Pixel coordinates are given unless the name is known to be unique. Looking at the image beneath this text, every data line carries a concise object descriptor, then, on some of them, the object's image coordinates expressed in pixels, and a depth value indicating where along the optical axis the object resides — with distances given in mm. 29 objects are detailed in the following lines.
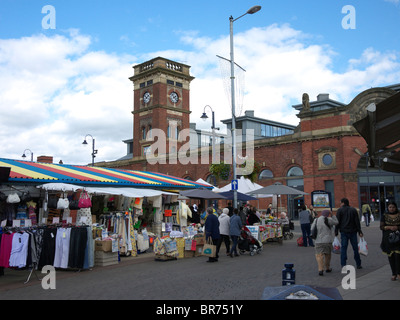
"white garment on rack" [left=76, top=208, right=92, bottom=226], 14070
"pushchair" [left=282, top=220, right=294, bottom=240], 19766
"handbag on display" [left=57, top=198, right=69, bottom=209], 13023
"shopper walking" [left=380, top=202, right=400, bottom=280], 8094
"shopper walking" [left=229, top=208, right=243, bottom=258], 13281
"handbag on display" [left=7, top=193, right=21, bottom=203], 12664
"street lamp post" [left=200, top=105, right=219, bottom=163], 26984
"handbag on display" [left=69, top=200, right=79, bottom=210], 13863
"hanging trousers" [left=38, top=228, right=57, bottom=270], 10367
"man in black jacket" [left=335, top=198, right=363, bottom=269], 9680
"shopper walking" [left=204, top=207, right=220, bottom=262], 12586
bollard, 5270
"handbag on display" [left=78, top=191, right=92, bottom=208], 13430
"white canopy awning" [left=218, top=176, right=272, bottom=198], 20897
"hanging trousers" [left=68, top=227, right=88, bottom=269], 10625
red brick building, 29578
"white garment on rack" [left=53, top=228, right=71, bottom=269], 10562
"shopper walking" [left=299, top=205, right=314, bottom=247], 15915
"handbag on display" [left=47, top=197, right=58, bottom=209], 13844
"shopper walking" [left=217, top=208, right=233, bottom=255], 13484
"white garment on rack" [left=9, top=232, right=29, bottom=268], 9547
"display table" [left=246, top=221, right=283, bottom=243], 15180
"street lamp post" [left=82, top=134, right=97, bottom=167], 33638
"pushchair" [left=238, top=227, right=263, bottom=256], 13773
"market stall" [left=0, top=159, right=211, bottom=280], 10406
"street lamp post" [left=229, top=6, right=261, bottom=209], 17492
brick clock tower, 46562
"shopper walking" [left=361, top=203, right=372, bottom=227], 25562
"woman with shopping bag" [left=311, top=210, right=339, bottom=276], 9414
